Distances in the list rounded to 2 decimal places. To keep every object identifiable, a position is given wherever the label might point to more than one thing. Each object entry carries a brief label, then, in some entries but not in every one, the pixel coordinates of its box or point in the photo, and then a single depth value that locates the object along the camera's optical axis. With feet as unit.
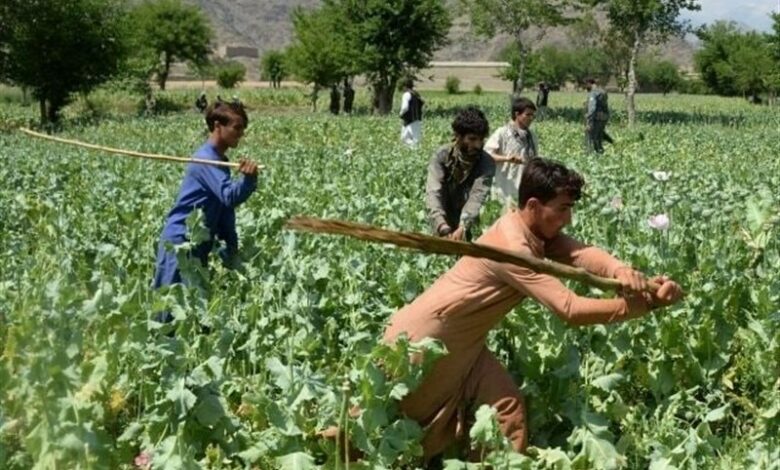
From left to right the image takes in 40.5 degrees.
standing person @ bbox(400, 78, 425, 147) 58.18
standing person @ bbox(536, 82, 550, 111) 104.95
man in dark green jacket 20.06
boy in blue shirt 17.78
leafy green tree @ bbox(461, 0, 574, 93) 127.44
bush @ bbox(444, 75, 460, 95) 270.05
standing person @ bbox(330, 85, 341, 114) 132.98
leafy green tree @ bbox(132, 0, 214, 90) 239.71
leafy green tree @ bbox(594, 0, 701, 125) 101.65
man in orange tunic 12.00
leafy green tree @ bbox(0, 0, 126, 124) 112.57
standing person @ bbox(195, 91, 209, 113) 108.68
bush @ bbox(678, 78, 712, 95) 320.46
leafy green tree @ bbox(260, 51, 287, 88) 298.15
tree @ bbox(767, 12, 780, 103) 155.51
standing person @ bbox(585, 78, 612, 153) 58.90
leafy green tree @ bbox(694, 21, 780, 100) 244.22
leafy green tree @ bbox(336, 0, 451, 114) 130.21
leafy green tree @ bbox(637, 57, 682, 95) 358.02
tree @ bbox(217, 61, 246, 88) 254.88
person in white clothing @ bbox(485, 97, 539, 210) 26.48
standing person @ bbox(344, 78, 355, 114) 129.90
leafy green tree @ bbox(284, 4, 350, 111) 136.98
